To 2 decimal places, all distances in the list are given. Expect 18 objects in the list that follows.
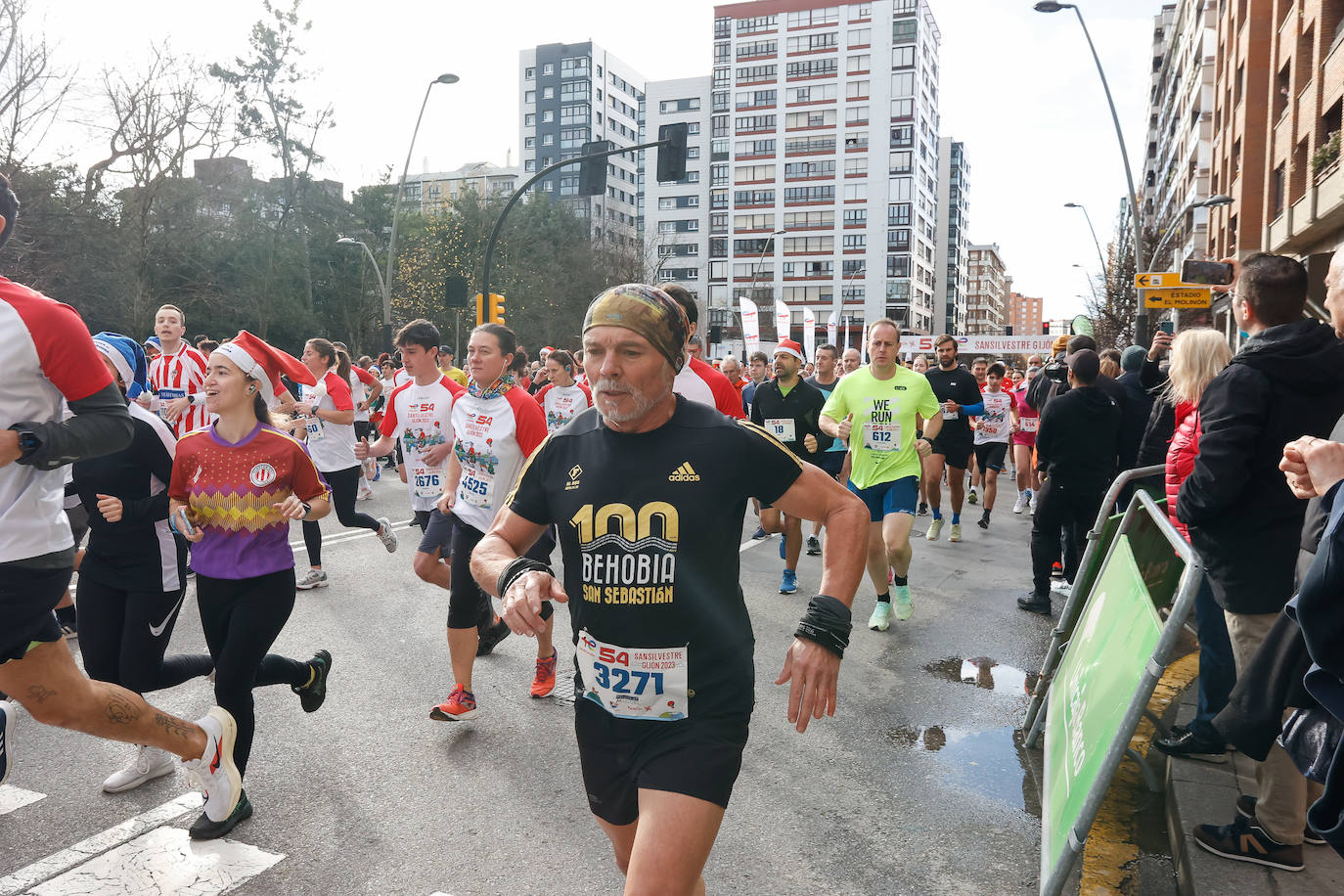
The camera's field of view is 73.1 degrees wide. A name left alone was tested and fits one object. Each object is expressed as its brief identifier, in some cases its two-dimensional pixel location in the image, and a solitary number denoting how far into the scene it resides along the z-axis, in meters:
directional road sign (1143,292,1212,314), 13.41
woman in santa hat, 3.82
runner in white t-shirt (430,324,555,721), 4.92
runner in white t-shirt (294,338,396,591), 8.09
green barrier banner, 2.83
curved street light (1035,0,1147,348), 19.59
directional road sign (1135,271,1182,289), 13.38
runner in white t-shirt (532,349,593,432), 10.55
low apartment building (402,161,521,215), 99.82
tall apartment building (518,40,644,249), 96.94
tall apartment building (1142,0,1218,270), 41.69
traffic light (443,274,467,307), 20.67
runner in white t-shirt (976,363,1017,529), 12.15
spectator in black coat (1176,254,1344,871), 3.67
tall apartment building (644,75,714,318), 93.94
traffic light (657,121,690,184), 16.56
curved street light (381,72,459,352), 26.39
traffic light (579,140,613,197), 17.45
